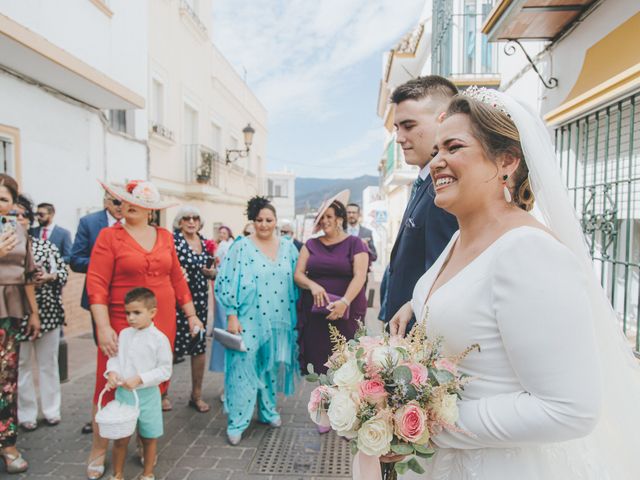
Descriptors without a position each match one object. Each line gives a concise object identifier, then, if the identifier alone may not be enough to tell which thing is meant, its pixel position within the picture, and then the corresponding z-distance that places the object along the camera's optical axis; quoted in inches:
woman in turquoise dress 162.1
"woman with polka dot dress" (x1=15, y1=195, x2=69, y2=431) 159.6
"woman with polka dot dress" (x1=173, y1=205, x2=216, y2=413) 184.2
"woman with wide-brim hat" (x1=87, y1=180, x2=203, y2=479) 130.4
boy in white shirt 125.1
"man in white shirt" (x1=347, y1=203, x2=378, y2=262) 324.8
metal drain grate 140.6
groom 93.5
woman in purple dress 168.7
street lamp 628.1
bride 46.6
